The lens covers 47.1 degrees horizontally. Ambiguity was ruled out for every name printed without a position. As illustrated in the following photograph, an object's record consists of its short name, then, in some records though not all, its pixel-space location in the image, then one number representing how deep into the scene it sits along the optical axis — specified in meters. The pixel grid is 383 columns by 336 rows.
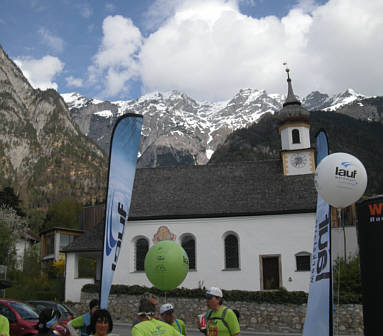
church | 27.41
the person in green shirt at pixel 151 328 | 4.76
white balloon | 9.24
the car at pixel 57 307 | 14.62
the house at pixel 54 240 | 52.76
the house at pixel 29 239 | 59.38
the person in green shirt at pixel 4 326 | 6.32
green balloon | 9.82
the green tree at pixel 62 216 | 81.06
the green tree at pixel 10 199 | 63.62
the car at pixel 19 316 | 12.78
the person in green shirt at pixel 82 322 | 7.38
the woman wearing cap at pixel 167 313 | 6.44
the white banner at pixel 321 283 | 8.77
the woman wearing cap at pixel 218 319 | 6.70
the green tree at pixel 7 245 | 37.47
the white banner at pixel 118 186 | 9.80
